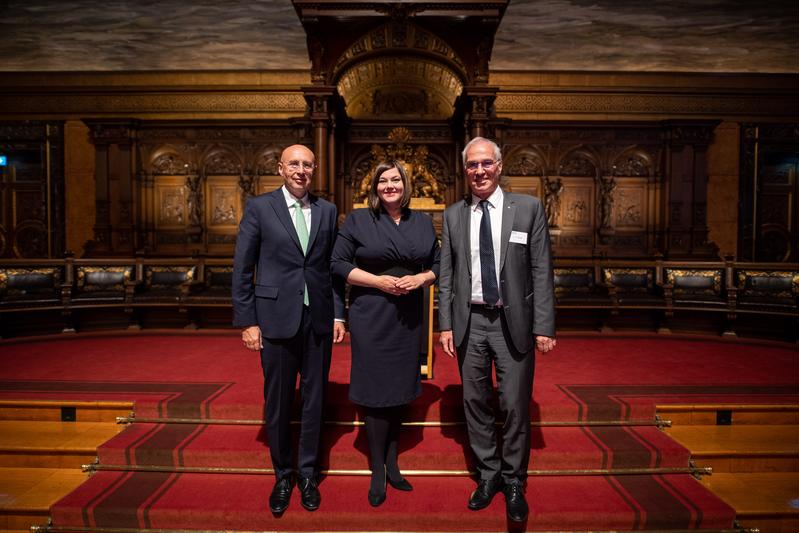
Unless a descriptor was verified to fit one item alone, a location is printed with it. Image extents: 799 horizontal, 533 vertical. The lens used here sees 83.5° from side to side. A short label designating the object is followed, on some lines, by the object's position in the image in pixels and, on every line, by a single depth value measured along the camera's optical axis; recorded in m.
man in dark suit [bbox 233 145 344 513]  2.29
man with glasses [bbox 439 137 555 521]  2.29
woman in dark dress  2.33
